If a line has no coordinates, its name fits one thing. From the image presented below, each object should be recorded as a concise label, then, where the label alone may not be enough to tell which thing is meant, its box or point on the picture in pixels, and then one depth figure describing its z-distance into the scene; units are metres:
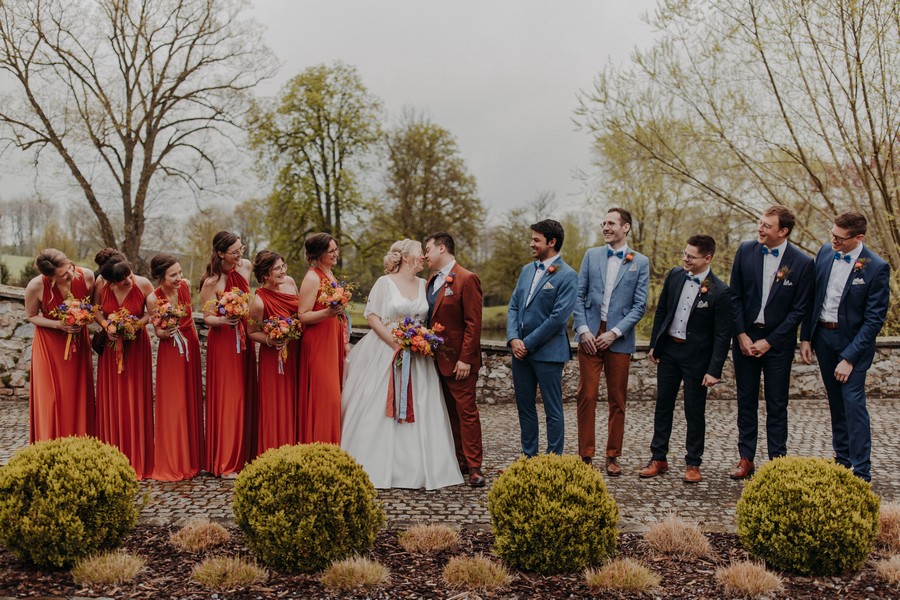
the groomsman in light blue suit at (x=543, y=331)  6.11
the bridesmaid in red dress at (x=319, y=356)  6.19
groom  6.12
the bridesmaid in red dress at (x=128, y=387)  6.48
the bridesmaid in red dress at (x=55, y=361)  6.50
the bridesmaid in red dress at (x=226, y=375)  6.38
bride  6.12
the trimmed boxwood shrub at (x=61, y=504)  4.08
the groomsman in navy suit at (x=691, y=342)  6.05
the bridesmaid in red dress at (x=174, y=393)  6.40
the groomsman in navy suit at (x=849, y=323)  5.68
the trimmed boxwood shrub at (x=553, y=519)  4.05
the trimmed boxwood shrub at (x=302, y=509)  4.07
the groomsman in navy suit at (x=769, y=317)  5.98
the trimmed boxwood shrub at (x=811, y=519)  4.04
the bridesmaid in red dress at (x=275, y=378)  6.27
